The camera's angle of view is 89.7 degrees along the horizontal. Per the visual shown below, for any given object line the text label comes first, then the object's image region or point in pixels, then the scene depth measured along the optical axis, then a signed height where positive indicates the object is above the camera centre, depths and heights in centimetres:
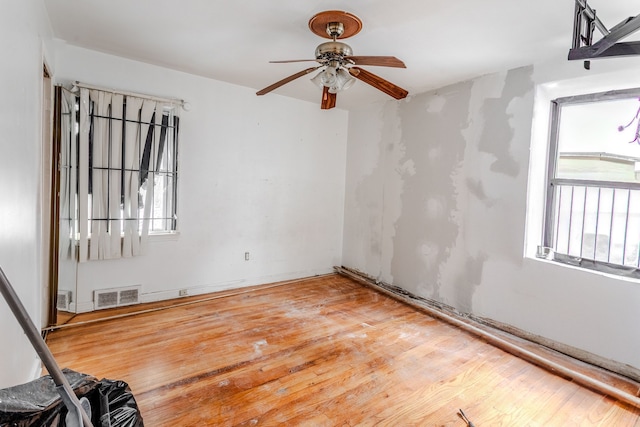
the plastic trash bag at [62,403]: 83 -63
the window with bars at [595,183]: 248 +22
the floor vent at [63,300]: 301 -106
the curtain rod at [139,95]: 291 +94
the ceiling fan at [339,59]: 209 +99
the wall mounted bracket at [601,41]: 126 +73
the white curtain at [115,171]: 298 +18
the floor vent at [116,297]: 316 -108
